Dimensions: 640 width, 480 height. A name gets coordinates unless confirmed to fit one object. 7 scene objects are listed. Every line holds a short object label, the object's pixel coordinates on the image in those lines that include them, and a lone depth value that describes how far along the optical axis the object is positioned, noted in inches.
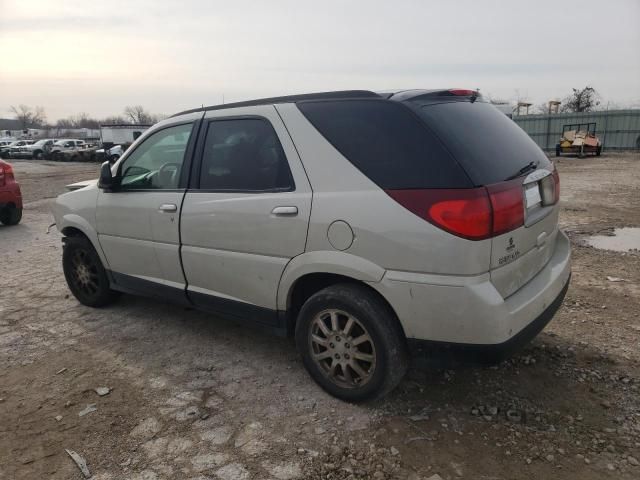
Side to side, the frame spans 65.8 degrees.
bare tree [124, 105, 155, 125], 4202.3
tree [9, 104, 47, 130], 4663.1
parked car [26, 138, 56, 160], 1611.7
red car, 362.6
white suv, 98.2
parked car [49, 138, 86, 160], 1560.0
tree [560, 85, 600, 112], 1717.5
